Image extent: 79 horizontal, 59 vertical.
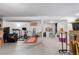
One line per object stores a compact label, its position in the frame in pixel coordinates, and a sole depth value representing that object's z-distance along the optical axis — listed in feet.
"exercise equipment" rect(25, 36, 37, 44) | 16.71
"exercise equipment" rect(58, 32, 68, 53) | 10.30
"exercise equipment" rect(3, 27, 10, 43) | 17.82
